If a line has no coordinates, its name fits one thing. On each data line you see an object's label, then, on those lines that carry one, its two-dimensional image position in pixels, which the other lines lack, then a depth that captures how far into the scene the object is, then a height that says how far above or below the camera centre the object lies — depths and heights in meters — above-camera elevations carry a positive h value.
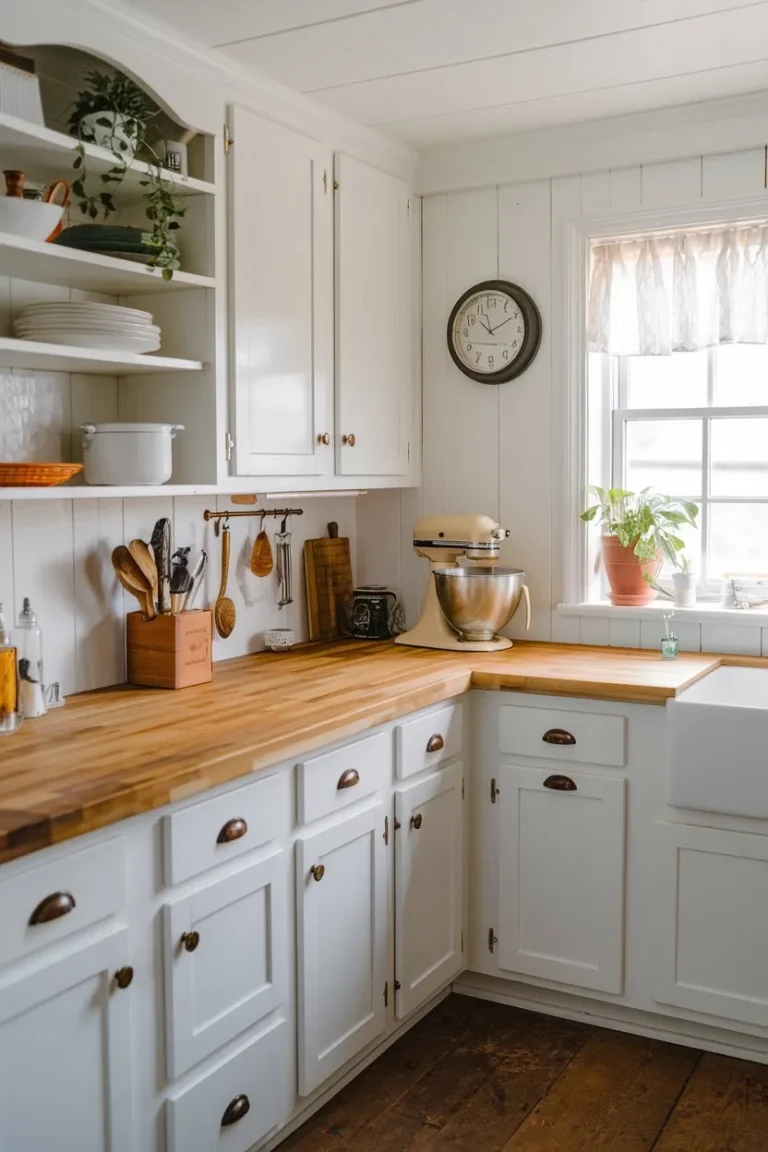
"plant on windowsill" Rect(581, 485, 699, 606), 3.38 -0.15
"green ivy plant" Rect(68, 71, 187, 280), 2.46 +0.74
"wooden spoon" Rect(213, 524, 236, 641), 3.18 -0.33
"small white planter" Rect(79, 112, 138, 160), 2.46 +0.76
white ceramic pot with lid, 2.54 +0.08
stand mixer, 3.34 -0.29
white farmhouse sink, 2.65 -0.62
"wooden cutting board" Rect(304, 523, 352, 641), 3.61 -0.30
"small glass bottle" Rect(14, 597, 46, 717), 2.43 -0.37
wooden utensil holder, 2.78 -0.39
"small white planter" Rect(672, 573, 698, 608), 3.36 -0.29
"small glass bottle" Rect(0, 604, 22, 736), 2.30 -0.40
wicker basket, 2.23 +0.03
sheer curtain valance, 3.25 +0.57
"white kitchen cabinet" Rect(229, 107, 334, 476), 2.84 +0.49
